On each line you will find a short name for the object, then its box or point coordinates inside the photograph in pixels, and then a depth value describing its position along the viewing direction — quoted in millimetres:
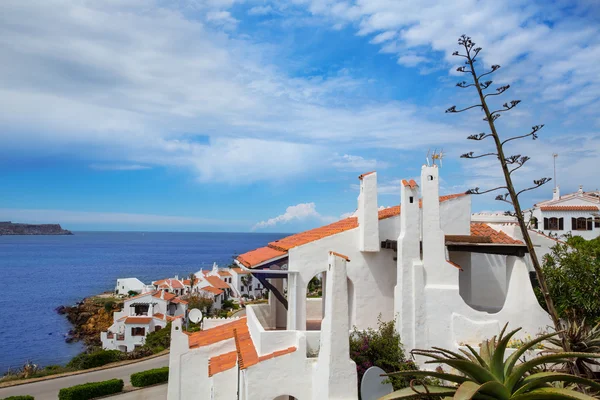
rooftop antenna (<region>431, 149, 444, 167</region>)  13719
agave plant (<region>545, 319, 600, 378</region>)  7648
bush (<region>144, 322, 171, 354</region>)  45812
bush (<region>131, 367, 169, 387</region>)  27141
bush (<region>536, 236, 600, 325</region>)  13023
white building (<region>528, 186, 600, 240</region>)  40375
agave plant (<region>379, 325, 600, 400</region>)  4590
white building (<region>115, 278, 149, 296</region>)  95025
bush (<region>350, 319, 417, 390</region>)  12539
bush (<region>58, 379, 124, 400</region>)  23984
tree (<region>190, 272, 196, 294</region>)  78181
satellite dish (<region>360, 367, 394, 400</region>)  10586
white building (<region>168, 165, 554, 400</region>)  12312
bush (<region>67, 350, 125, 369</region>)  35031
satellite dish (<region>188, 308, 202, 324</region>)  20938
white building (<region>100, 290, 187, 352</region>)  55281
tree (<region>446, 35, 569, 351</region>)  8438
